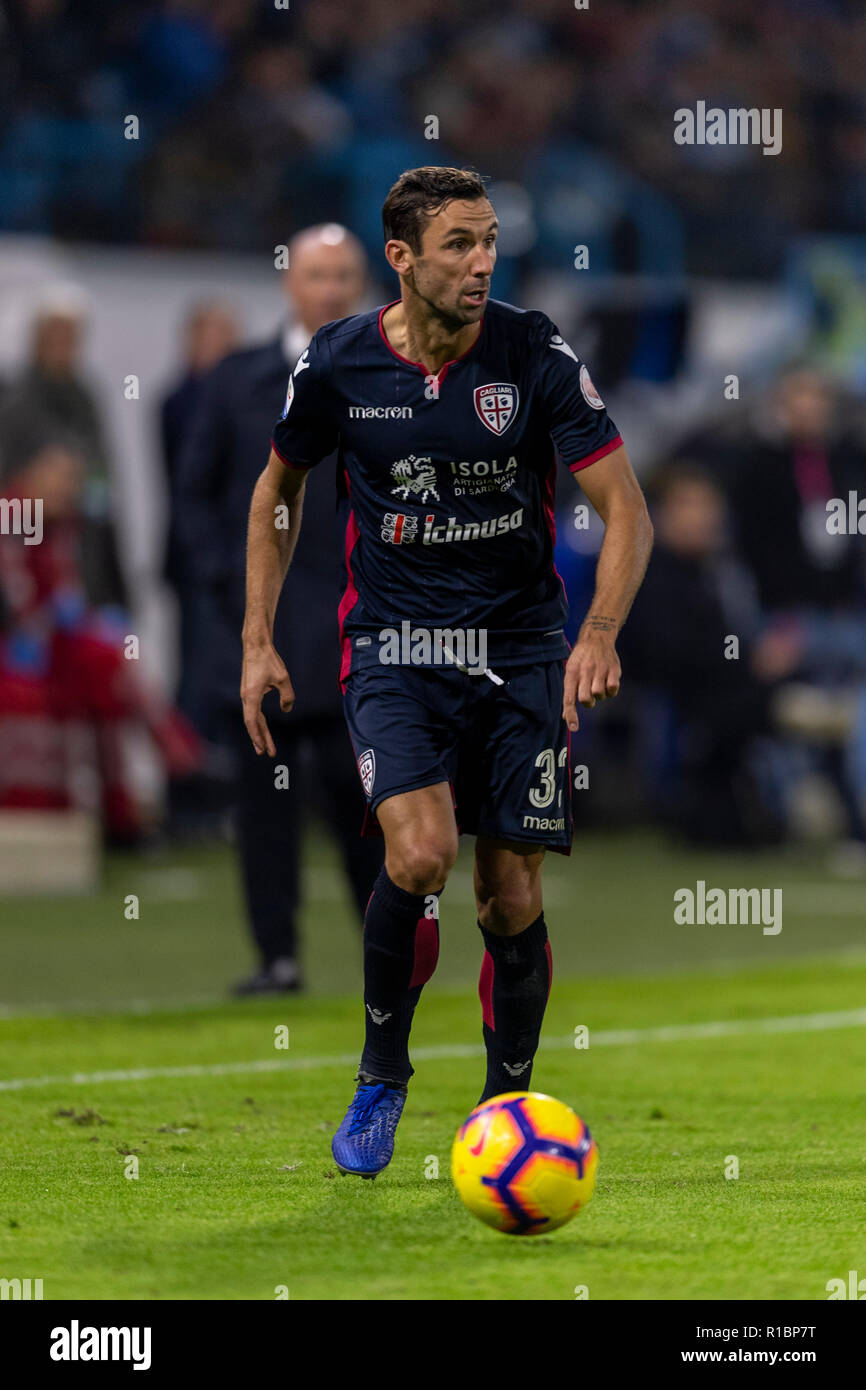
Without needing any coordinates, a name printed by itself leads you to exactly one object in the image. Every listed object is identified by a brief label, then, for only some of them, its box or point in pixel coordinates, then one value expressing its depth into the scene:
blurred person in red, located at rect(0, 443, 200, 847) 12.79
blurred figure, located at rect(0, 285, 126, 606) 13.55
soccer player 5.52
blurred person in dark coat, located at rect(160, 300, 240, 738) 13.77
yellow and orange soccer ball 4.78
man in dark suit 8.50
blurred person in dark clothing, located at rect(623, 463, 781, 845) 14.30
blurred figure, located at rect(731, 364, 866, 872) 14.92
